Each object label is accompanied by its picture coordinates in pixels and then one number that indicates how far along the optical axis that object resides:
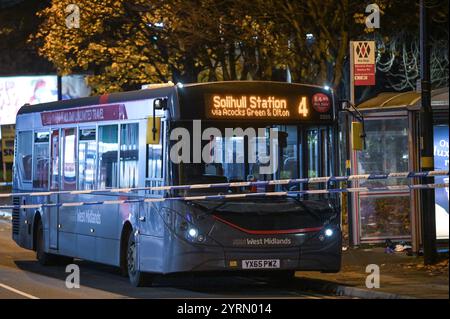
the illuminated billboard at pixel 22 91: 48.53
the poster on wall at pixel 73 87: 46.42
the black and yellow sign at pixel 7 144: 39.50
